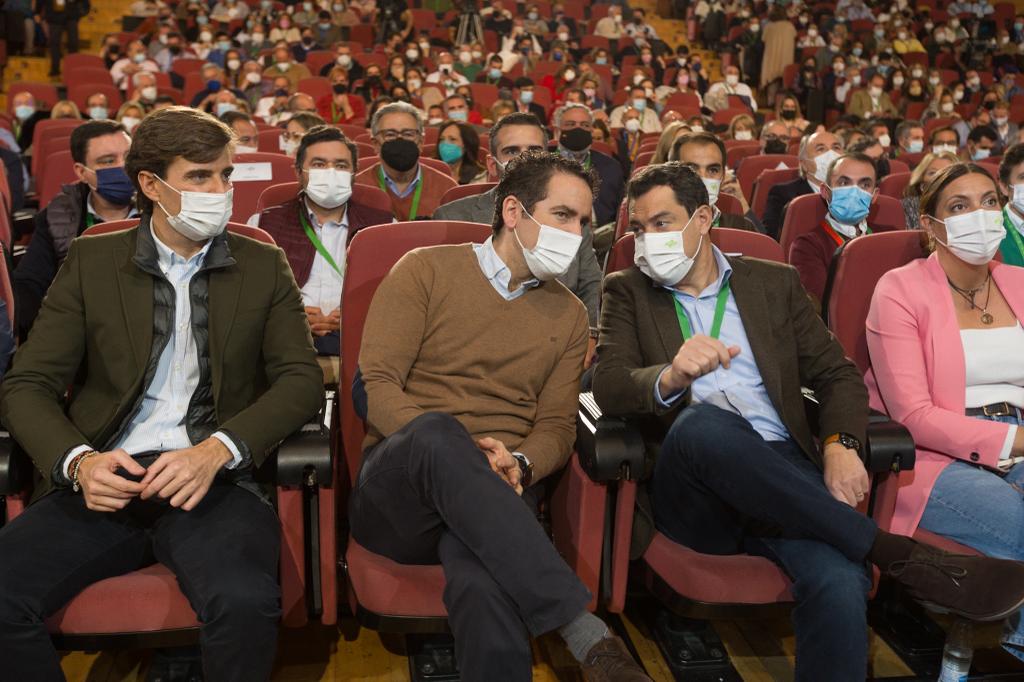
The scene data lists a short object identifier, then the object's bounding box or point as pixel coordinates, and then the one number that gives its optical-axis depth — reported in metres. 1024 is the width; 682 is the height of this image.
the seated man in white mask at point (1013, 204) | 2.59
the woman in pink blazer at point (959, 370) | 1.86
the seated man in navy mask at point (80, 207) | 2.58
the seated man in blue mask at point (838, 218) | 3.10
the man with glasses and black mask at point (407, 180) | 3.57
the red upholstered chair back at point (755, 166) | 5.23
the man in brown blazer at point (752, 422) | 1.62
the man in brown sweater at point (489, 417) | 1.49
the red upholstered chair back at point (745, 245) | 2.29
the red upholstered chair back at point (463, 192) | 3.20
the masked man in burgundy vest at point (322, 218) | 2.82
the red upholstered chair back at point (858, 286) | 2.25
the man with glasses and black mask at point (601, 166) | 4.43
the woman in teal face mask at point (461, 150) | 4.86
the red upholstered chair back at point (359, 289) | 2.00
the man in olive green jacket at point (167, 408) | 1.51
